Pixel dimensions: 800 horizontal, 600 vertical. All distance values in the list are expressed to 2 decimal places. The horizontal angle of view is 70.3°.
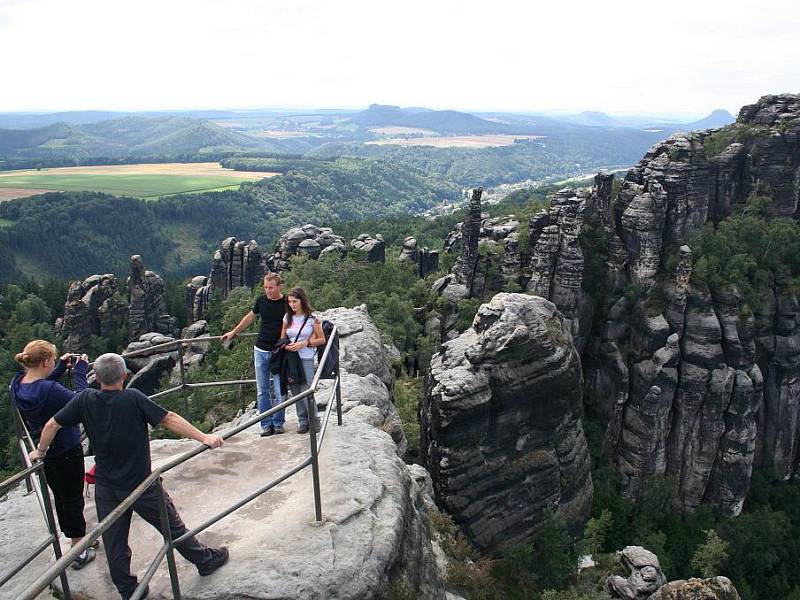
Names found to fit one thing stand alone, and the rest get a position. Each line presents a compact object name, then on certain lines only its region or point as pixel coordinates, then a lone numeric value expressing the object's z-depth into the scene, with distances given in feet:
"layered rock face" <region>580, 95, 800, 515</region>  143.64
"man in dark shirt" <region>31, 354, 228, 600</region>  21.66
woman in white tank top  35.19
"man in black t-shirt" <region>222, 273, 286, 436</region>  36.78
